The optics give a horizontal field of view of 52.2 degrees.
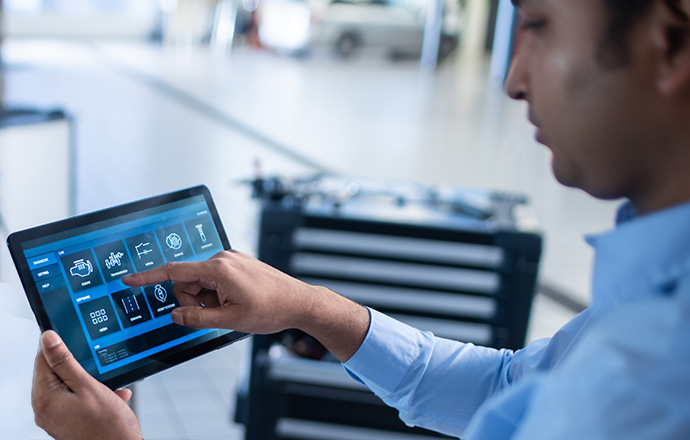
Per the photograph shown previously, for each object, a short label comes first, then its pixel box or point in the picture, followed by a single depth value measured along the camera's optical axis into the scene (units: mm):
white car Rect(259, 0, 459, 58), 13781
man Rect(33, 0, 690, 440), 589
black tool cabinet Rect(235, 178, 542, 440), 2080
